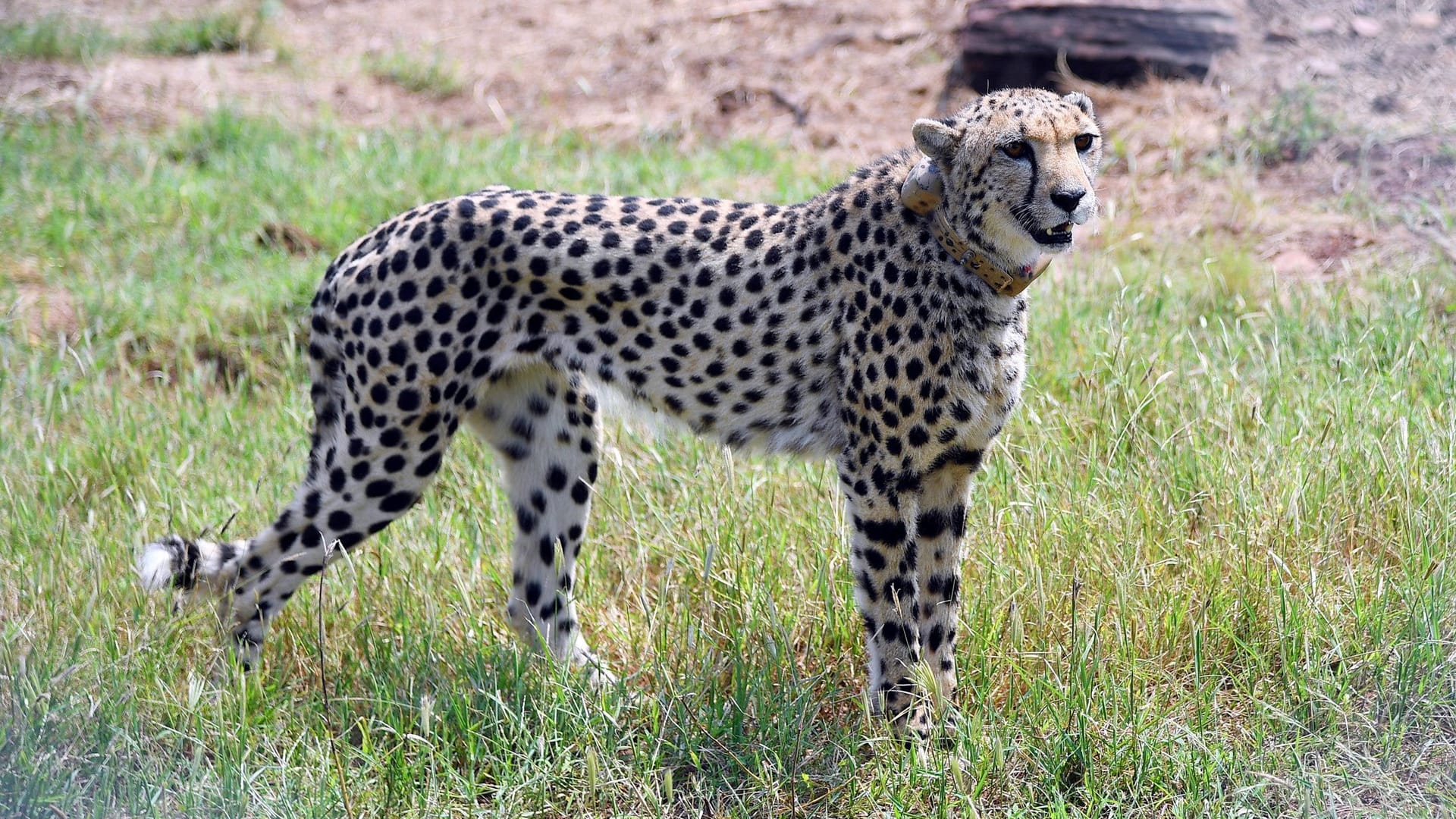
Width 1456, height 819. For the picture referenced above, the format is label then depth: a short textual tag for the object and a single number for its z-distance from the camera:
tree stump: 15.46
